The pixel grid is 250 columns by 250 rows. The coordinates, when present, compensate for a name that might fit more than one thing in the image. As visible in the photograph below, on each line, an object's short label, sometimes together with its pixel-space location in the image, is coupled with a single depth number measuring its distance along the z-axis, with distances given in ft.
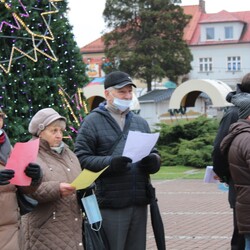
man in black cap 20.39
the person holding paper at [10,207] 17.20
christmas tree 44.01
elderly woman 18.75
